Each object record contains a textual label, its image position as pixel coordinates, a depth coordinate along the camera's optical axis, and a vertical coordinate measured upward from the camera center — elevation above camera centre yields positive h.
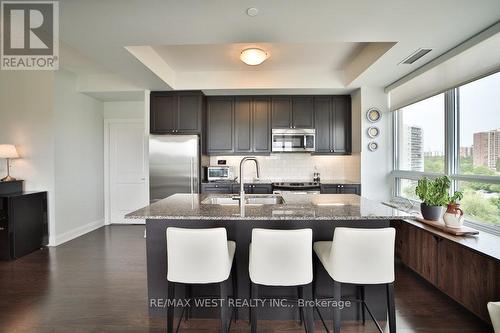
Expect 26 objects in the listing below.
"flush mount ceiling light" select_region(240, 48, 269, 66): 2.98 +1.32
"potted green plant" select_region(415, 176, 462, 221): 2.57 -0.33
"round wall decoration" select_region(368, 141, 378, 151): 4.18 +0.31
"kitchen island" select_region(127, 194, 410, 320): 2.06 -0.68
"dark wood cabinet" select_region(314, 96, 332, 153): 4.62 +0.79
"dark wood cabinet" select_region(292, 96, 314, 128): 4.62 +0.96
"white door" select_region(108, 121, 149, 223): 5.18 -0.06
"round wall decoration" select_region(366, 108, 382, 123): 4.14 +0.82
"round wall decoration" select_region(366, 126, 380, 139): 4.16 +0.55
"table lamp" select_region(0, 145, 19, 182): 3.57 +0.20
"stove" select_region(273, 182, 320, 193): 4.30 -0.38
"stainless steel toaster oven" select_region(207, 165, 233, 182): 4.57 -0.14
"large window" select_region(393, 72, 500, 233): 2.39 +0.23
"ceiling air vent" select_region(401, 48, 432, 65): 2.82 +1.28
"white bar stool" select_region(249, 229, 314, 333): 1.61 -0.60
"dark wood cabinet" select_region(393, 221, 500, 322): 1.92 -0.94
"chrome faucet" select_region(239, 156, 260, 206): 2.01 -0.13
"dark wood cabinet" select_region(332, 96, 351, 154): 4.62 +0.73
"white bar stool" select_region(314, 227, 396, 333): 1.61 -0.61
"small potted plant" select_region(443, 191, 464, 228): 2.41 -0.49
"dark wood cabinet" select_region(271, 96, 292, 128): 4.62 +0.99
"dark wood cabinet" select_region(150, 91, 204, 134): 4.36 +0.90
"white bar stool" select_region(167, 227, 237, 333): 1.62 -0.61
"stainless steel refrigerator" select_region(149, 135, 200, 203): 4.20 +0.05
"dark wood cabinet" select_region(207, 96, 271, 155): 4.65 +0.75
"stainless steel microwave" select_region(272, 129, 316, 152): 4.55 +0.45
